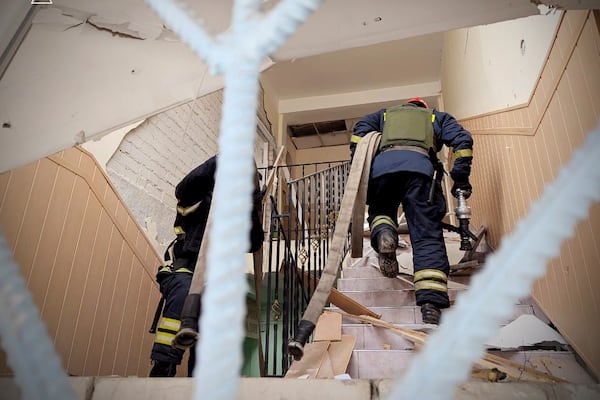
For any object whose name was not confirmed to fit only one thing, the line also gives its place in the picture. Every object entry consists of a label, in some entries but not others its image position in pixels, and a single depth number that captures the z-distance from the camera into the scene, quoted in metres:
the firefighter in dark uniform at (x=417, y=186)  2.29
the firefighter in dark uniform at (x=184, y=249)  2.00
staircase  1.77
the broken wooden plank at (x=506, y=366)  1.43
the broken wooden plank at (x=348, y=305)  2.42
